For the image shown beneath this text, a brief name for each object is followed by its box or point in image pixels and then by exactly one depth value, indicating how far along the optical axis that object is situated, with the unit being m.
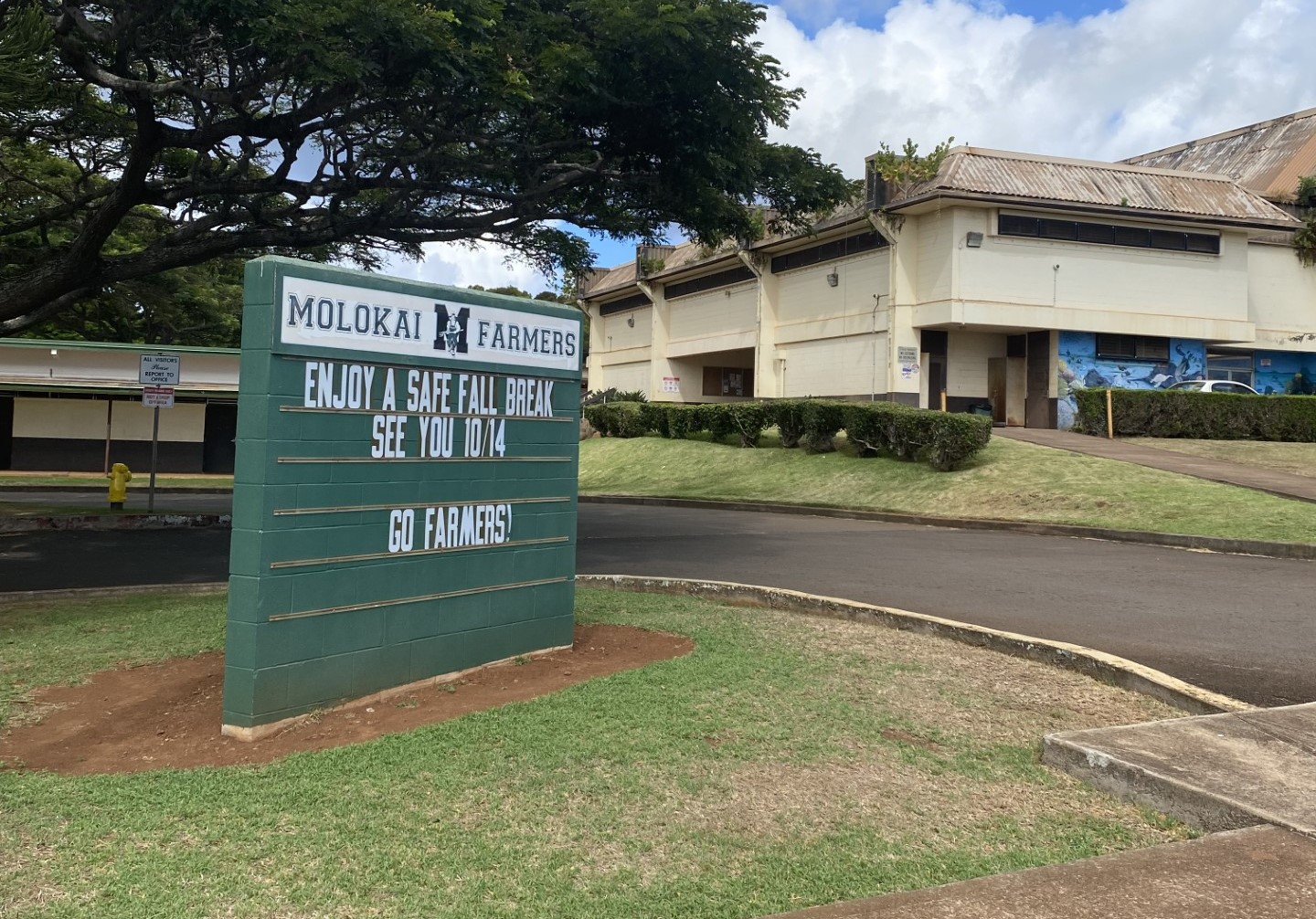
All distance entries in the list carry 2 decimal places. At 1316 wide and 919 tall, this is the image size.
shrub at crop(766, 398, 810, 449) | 25.45
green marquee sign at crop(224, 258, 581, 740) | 5.14
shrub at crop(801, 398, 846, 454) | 23.97
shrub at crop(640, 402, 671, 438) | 31.91
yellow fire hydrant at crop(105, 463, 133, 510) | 18.06
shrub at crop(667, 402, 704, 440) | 30.42
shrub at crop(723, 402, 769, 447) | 27.16
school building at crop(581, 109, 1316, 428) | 28.23
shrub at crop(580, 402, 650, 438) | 33.06
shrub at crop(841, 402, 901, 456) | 22.19
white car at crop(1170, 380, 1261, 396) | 27.88
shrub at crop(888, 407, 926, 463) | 21.02
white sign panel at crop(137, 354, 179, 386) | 17.17
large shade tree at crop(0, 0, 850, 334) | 10.25
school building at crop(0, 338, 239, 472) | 28.34
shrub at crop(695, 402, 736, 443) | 28.41
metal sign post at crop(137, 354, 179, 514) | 17.17
